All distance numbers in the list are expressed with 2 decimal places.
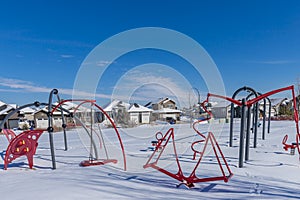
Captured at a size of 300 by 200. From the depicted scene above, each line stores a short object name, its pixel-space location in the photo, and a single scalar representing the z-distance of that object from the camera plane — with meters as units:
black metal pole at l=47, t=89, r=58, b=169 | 4.78
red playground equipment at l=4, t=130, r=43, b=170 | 4.97
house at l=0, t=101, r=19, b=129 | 24.84
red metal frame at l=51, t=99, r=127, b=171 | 5.03
